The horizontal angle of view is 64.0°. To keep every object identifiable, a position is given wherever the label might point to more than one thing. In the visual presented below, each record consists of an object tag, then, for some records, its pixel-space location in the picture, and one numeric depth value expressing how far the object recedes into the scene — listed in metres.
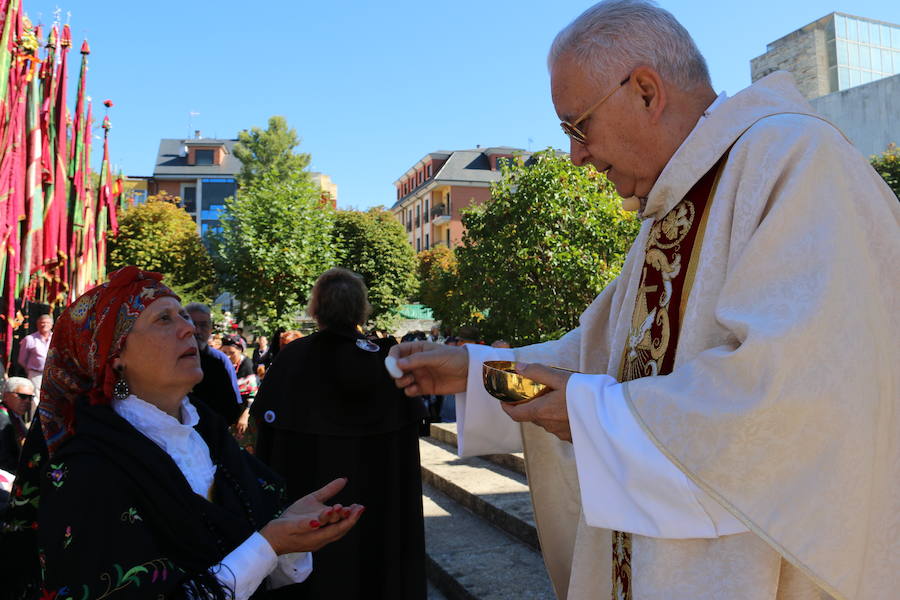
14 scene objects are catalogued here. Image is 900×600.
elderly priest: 1.22
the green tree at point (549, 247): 9.02
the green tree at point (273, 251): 22.56
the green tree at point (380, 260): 31.11
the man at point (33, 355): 8.95
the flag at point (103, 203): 15.88
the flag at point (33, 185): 9.51
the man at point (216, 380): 5.51
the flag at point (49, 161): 10.74
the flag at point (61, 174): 11.55
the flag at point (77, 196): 12.71
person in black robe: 3.98
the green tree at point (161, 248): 27.78
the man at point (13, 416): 4.42
